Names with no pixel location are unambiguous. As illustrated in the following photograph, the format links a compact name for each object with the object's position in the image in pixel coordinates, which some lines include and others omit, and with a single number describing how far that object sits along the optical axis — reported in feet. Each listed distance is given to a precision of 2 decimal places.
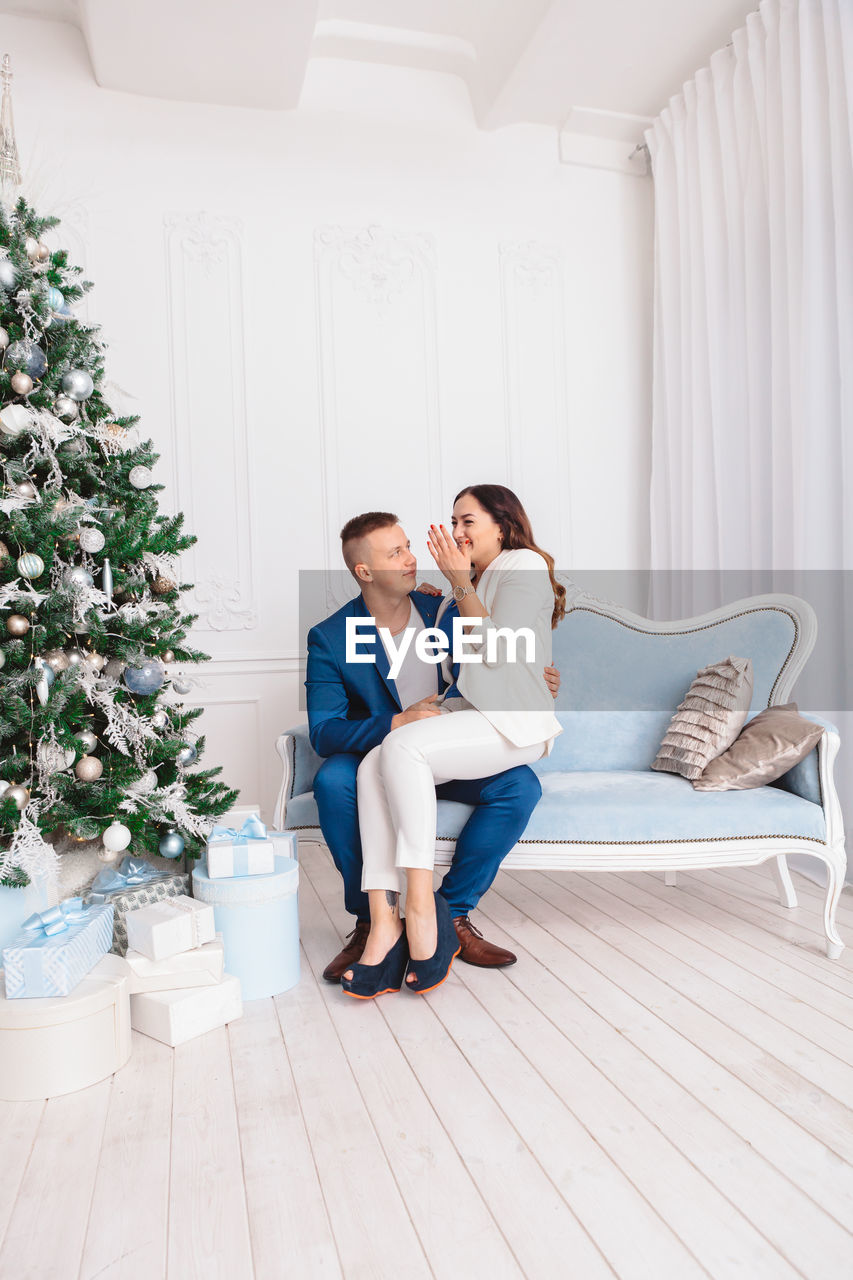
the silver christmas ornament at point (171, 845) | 7.16
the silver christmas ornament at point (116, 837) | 6.63
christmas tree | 6.42
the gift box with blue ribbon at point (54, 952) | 5.52
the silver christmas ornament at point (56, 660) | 6.53
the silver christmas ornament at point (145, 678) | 6.89
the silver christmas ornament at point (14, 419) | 6.40
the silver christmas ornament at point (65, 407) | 6.82
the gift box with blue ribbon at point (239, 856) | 6.82
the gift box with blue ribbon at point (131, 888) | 6.79
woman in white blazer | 6.74
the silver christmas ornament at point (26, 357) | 6.57
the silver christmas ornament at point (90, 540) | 6.61
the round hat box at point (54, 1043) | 5.40
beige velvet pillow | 7.68
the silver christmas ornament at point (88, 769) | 6.57
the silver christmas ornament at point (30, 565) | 6.32
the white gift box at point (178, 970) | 6.23
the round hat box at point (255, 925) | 6.71
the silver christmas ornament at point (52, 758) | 6.47
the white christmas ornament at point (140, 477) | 7.16
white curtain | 9.78
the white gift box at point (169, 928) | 6.20
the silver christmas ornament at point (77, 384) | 6.81
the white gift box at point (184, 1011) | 6.07
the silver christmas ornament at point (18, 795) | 6.20
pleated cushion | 8.25
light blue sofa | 7.47
